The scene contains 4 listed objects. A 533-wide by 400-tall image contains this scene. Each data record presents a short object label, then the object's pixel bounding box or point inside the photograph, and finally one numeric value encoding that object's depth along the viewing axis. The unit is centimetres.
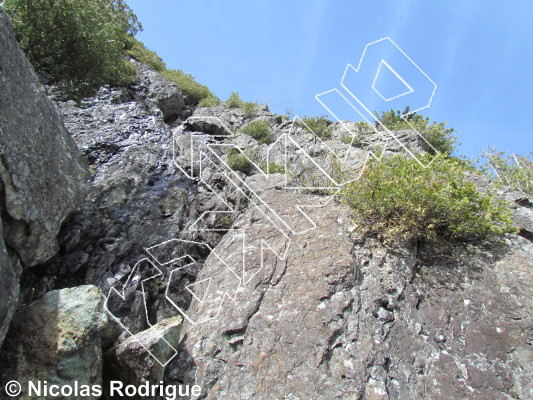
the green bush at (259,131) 1240
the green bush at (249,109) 1488
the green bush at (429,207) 555
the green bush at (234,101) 1655
